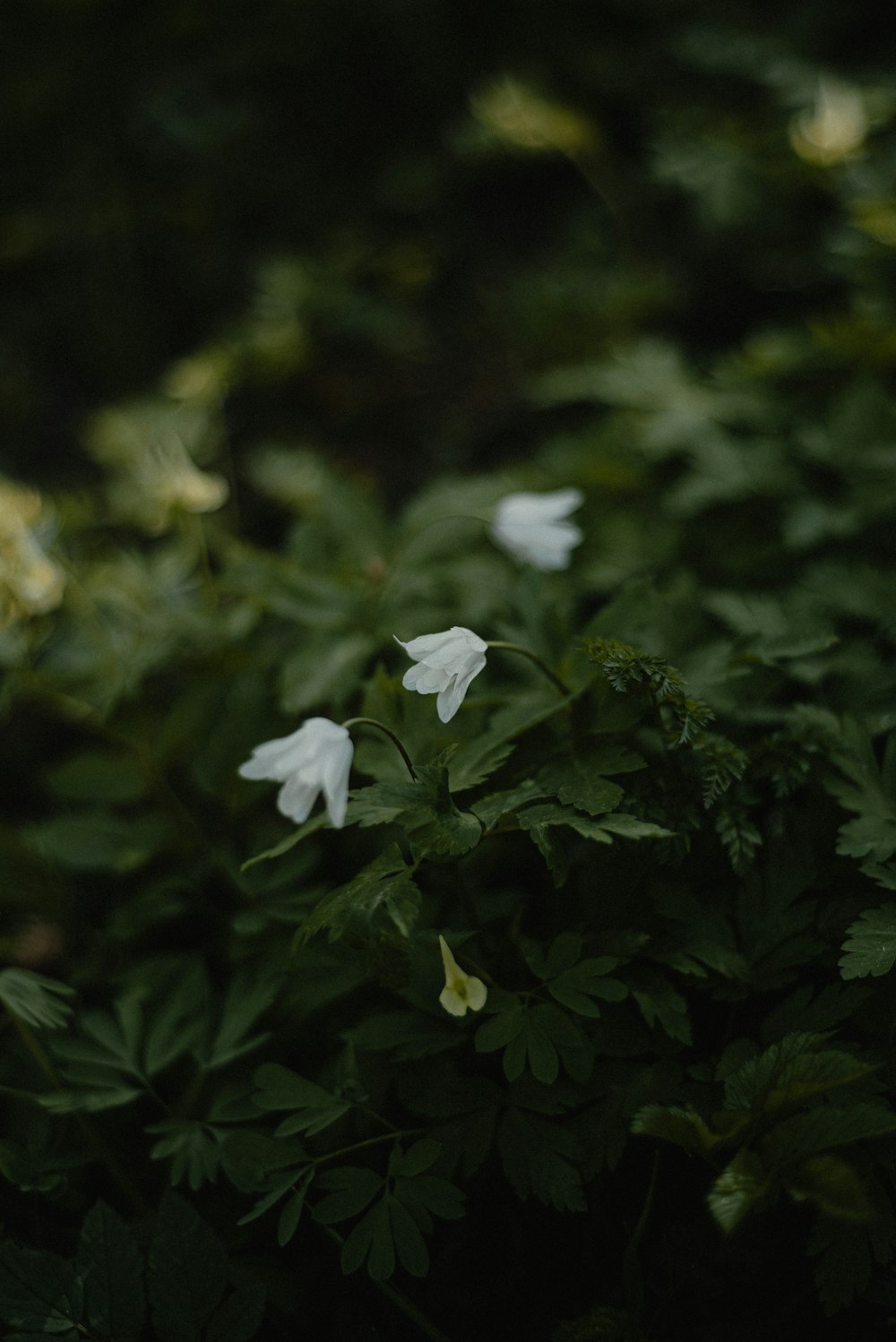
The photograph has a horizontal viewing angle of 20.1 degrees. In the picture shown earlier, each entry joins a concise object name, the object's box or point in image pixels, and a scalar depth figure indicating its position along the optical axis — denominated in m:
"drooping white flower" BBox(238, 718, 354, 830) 0.37
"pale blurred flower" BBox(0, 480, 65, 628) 0.43
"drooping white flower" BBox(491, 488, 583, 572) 0.43
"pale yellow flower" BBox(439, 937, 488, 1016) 0.37
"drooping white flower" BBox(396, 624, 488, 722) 0.38
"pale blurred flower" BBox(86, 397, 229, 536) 0.46
